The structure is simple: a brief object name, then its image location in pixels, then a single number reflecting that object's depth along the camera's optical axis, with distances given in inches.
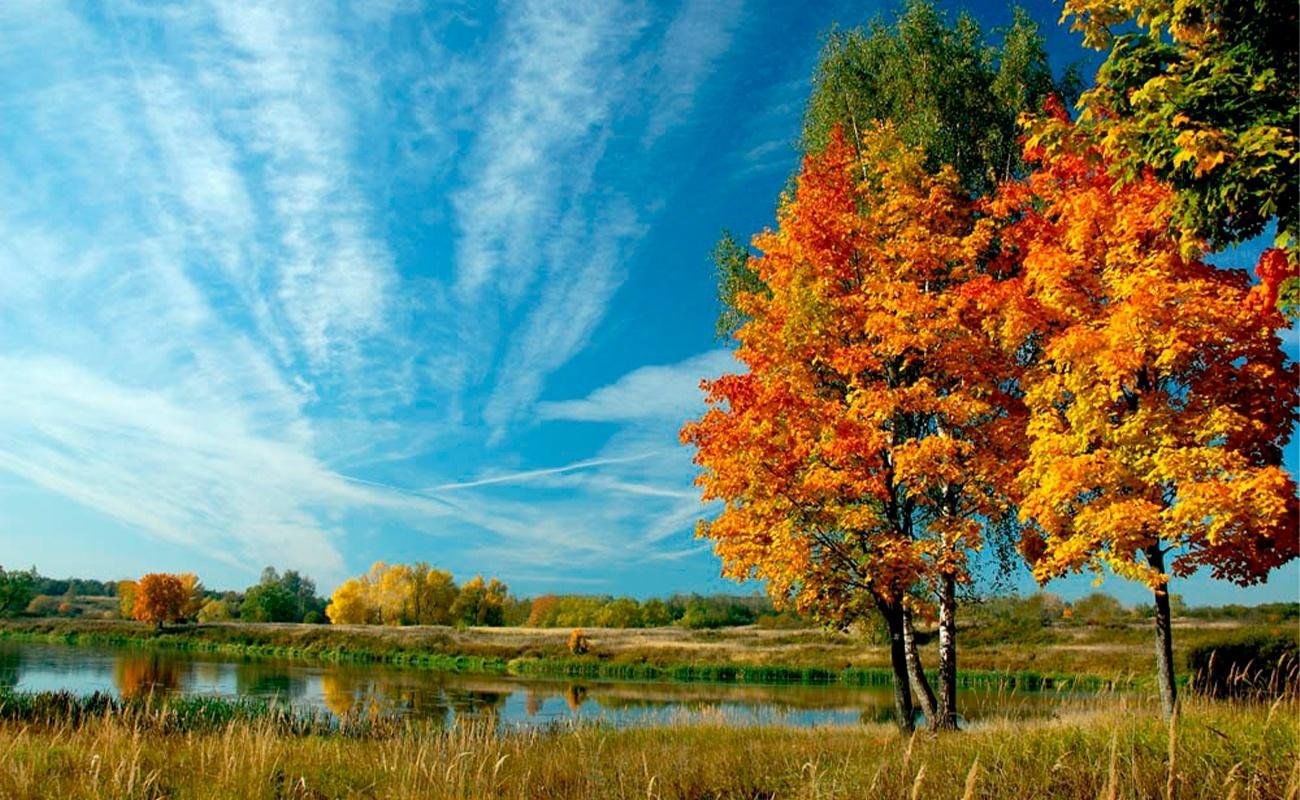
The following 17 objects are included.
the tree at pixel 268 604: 4933.6
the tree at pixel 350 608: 4234.7
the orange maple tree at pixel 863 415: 613.9
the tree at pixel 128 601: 5002.5
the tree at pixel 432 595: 4286.4
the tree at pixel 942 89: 810.8
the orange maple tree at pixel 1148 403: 509.7
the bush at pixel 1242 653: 948.6
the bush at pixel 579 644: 2452.0
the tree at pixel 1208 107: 359.9
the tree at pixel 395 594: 4239.7
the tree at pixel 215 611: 5260.8
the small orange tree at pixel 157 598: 3937.0
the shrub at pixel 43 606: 5344.5
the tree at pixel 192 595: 4410.2
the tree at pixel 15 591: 4094.5
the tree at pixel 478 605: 4487.5
